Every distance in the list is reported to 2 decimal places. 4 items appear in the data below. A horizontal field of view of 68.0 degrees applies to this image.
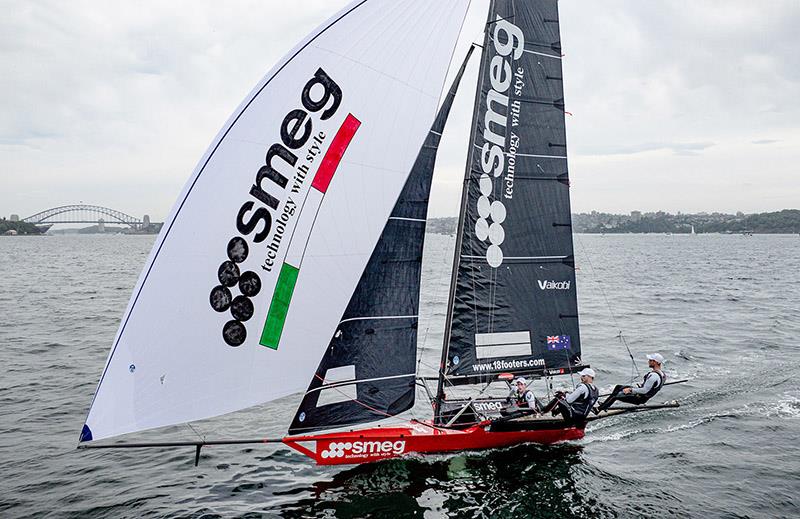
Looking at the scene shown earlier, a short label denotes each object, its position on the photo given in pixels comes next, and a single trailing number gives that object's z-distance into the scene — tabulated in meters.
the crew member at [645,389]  11.62
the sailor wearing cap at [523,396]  11.71
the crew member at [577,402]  11.25
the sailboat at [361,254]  8.34
